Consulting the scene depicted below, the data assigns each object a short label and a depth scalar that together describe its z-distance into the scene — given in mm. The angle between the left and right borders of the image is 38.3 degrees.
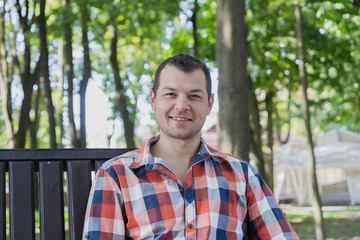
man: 2418
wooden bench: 2545
